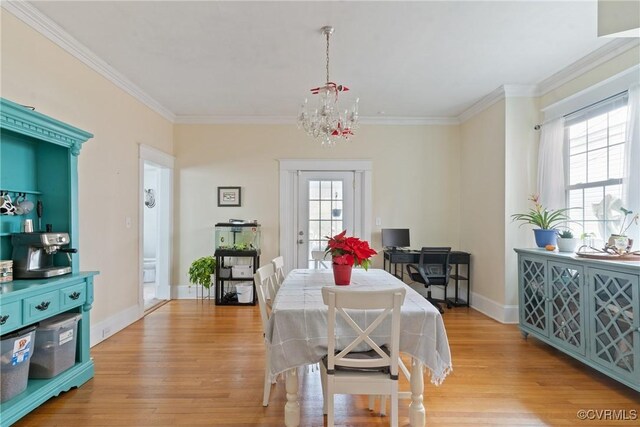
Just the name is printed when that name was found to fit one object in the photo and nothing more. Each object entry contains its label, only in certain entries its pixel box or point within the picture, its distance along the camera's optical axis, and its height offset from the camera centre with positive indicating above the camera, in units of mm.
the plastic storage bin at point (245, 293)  4746 -1183
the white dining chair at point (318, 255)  3396 -468
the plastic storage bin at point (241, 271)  4785 -882
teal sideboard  2311 -804
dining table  1854 -740
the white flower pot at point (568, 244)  3111 -325
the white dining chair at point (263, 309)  2172 -655
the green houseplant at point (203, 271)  4805 -886
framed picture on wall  5137 +203
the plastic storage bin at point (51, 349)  2223 -936
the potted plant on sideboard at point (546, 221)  3354 -122
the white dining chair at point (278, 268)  2854 -523
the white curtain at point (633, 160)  2699 +395
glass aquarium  4940 -398
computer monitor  4945 -425
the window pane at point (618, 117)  2919 +823
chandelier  2686 +742
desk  4688 -713
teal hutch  1977 -73
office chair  4453 -796
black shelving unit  4719 -900
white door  5180 +19
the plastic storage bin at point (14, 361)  1916 -891
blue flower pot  3338 -278
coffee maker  2236 -288
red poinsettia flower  2260 -287
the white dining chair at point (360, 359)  1696 -739
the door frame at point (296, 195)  5129 +219
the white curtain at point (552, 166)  3592 +476
